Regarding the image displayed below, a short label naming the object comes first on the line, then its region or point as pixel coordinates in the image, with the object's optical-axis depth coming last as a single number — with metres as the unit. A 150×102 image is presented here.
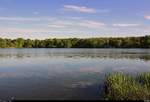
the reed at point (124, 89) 5.96
